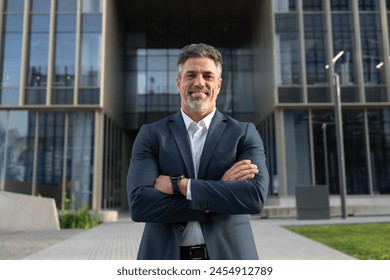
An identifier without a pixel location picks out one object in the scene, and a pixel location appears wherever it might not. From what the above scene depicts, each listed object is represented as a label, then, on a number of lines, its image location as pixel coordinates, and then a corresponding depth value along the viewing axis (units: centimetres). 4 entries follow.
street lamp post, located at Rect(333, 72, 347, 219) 1273
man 182
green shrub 1195
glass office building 1380
